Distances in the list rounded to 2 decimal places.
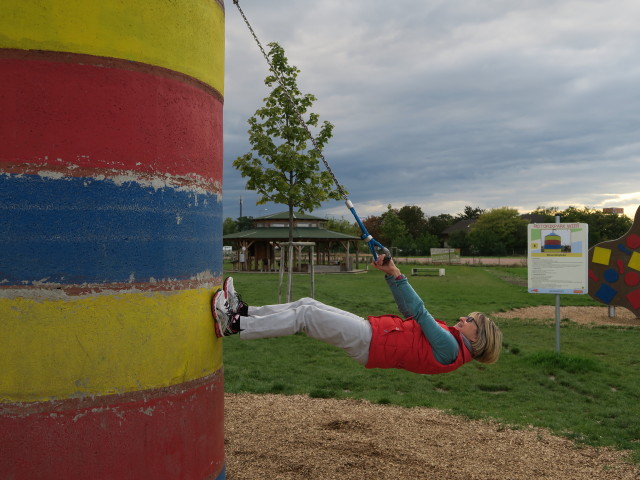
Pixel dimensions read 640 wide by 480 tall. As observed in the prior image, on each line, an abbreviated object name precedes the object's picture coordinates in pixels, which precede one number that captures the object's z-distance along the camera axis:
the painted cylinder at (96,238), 3.21
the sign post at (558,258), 10.27
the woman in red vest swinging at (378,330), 4.57
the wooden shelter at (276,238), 38.25
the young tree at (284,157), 12.91
